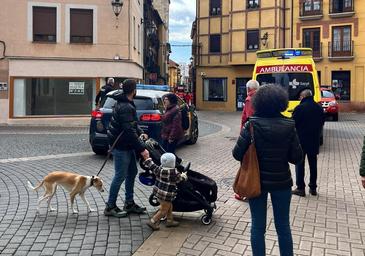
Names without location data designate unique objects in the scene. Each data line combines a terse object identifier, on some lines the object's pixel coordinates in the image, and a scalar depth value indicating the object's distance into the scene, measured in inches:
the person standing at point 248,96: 269.1
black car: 423.2
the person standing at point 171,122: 327.9
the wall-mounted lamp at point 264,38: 1465.1
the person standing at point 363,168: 161.8
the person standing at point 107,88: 561.0
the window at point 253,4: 1510.8
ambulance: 564.7
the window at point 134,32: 941.2
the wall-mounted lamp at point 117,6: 828.0
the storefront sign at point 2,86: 807.7
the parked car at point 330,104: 979.3
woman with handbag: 156.1
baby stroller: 227.1
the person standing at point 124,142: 228.5
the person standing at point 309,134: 293.0
